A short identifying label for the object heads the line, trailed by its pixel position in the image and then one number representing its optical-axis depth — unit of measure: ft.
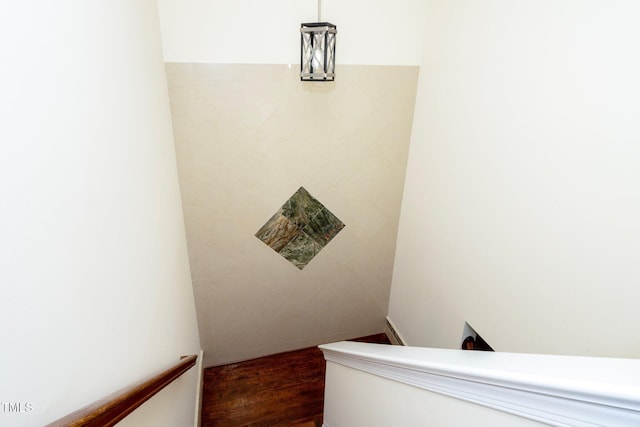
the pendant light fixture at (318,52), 6.32
